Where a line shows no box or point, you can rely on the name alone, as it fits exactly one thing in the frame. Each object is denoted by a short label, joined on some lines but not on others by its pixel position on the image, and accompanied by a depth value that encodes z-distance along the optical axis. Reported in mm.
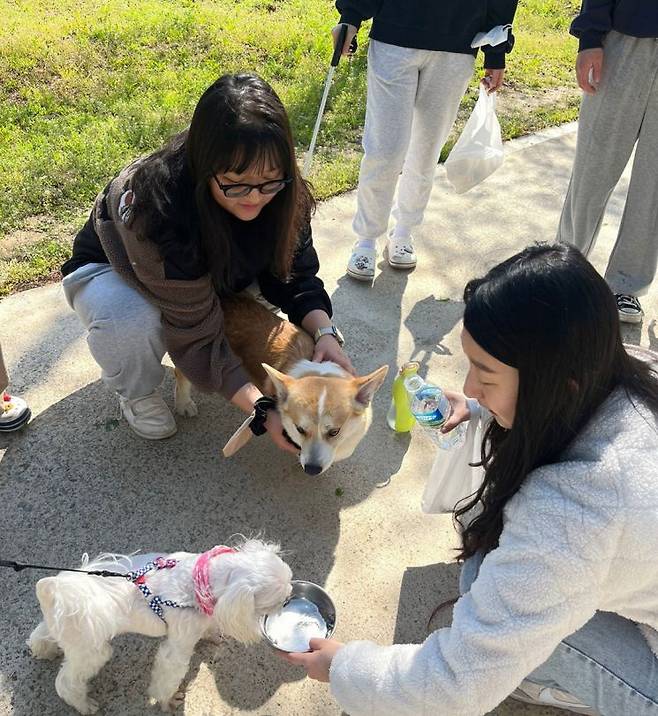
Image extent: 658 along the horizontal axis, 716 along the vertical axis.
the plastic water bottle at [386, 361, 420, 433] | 2820
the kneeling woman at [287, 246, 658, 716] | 1364
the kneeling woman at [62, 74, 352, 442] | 2223
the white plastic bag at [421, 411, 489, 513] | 2268
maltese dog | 1674
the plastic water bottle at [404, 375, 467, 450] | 2264
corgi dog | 2617
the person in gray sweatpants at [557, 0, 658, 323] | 3088
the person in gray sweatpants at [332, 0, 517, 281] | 3311
